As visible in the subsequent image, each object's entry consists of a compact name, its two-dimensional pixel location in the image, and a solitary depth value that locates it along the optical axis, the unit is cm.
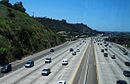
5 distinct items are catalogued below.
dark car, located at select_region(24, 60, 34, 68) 6331
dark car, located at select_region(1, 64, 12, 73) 5445
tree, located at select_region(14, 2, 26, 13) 18210
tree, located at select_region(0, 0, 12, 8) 16982
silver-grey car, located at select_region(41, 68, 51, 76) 5284
